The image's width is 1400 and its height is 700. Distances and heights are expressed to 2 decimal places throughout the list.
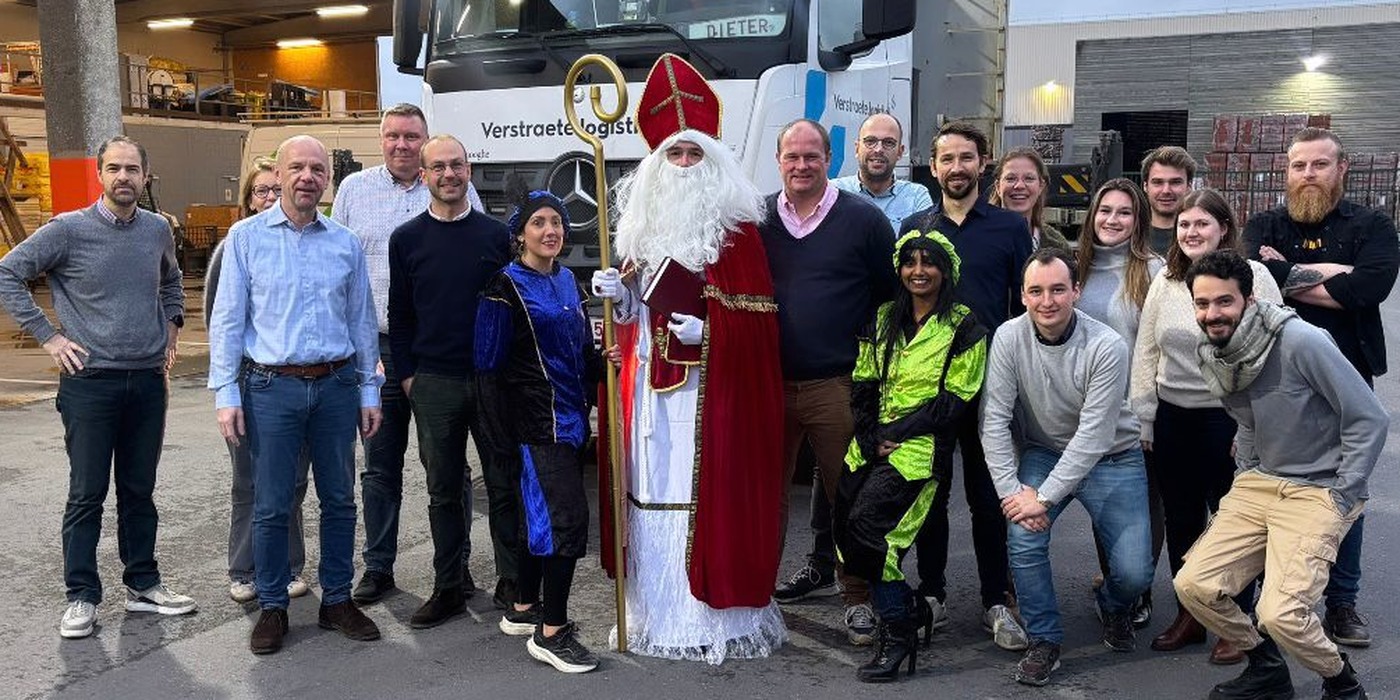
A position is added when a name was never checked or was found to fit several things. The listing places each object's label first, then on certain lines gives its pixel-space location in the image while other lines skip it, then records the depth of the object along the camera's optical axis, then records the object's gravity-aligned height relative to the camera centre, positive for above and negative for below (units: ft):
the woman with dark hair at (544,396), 14.28 -2.12
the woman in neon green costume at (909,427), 13.92 -2.39
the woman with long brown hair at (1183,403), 14.30 -2.22
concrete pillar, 45.03 +4.68
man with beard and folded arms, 14.87 -0.62
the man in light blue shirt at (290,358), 14.65 -1.68
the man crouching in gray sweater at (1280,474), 12.30 -2.67
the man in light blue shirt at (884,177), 19.24 +0.60
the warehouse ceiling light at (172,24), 108.99 +17.04
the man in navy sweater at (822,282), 14.85 -0.81
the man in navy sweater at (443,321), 15.58 -1.33
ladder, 65.46 +0.70
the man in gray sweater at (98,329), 15.06 -1.37
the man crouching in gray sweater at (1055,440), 13.66 -2.54
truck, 21.84 +2.72
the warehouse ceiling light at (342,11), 107.76 +17.96
